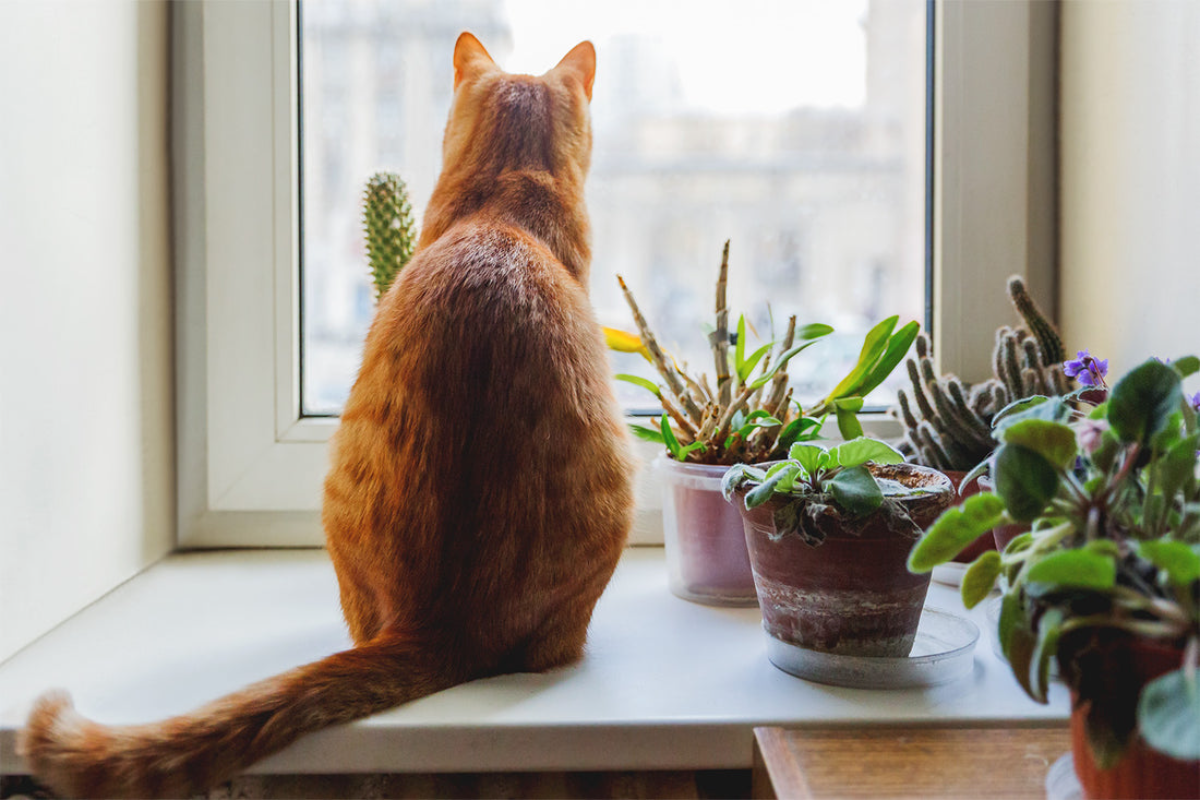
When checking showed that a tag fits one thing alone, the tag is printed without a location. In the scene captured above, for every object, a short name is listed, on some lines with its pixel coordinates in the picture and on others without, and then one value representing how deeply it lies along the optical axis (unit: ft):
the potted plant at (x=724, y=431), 2.57
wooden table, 1.54
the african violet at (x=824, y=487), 1.85
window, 3.01
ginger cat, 1.92
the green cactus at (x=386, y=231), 2.62
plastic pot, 2.56
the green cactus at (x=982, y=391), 2.65
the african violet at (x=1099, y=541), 1.18
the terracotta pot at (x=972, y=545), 2.64
